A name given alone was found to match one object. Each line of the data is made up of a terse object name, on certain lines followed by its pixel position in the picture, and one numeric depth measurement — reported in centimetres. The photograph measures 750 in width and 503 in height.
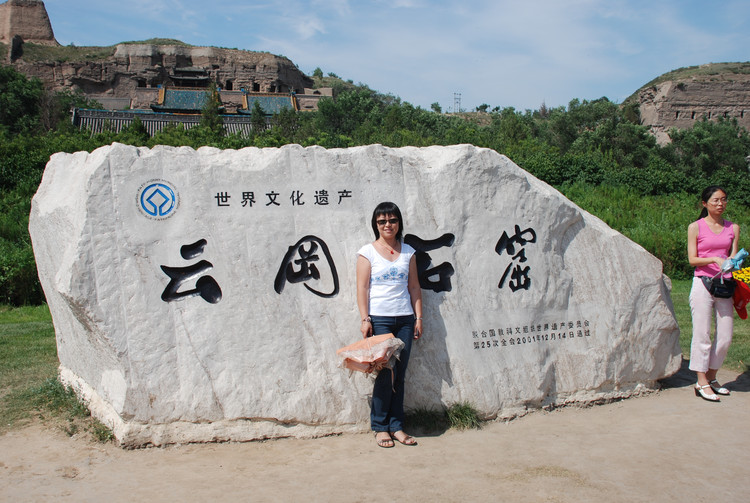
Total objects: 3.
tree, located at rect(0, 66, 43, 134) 2827
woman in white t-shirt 341
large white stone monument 340
